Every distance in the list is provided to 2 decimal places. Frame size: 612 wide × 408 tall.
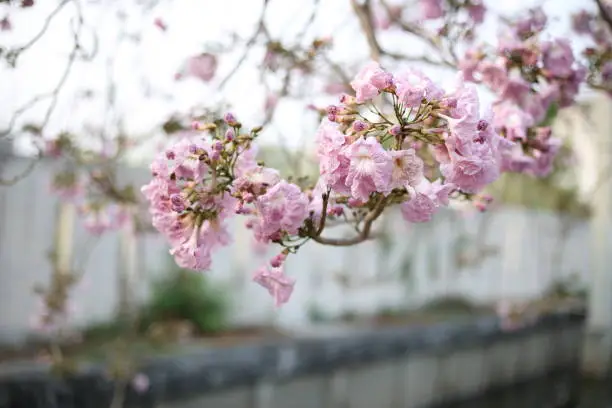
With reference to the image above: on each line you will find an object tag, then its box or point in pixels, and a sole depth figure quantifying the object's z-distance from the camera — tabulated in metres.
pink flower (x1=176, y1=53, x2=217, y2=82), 2.09
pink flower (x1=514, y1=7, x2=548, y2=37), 1.65
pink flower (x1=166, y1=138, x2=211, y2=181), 1.11
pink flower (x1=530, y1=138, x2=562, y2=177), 1.51
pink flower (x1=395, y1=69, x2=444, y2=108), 1.04
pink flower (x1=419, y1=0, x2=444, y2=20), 1.78
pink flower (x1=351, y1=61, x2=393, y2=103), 1.06
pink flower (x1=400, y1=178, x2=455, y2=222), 1.08
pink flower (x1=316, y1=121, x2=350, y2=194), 1.03
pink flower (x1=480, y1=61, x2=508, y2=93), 1.55
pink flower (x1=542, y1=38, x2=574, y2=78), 1.58
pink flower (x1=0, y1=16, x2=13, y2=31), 1.73
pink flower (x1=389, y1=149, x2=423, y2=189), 1.02
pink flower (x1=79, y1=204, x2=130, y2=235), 2.58
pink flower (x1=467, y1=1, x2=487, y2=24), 1.82
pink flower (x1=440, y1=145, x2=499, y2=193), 1.06
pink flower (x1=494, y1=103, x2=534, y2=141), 1.43
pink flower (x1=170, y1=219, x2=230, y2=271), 1.16
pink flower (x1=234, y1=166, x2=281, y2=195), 1.12
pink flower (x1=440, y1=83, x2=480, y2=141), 1.04
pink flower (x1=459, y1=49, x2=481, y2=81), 1.62
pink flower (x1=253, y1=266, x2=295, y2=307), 1.27
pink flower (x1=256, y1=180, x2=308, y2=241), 1.09
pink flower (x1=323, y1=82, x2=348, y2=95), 2.57
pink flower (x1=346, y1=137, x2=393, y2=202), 0.99
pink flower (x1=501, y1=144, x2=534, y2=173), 1.46
